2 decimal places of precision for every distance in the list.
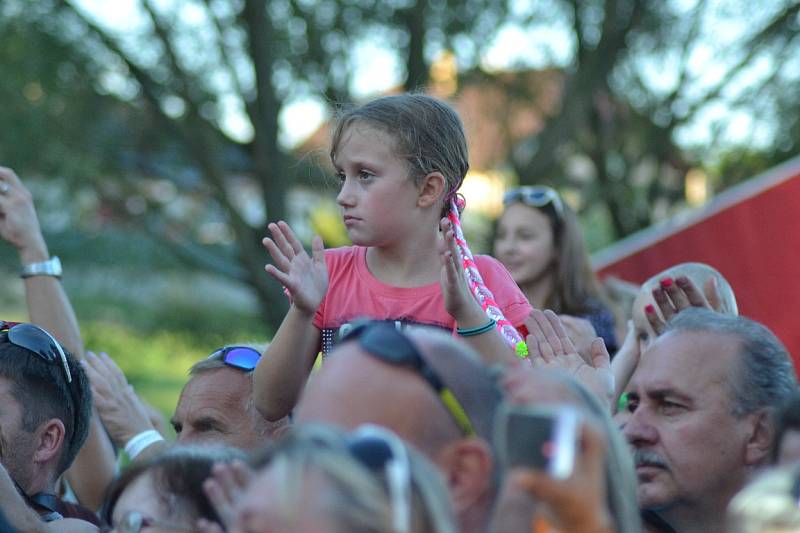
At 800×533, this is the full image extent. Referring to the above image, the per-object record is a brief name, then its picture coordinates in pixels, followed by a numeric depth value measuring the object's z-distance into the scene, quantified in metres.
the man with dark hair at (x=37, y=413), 6.93
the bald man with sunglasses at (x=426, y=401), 4.07
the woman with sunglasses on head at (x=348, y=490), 3.55
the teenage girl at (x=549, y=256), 10.36
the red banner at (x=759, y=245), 11.02
